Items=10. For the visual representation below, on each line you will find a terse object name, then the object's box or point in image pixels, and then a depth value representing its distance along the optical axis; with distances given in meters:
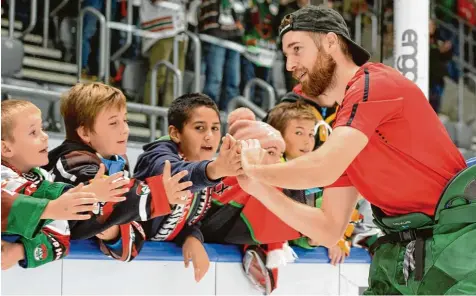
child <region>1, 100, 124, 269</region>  4.27
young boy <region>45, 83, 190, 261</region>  5.01
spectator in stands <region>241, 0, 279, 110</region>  12.67
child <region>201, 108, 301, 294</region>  6.37
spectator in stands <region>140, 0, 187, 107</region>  11.13
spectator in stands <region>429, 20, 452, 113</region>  15.54
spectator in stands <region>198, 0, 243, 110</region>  11.82
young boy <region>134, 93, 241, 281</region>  5.21
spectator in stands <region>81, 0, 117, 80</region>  10.37
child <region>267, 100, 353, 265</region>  7.24
